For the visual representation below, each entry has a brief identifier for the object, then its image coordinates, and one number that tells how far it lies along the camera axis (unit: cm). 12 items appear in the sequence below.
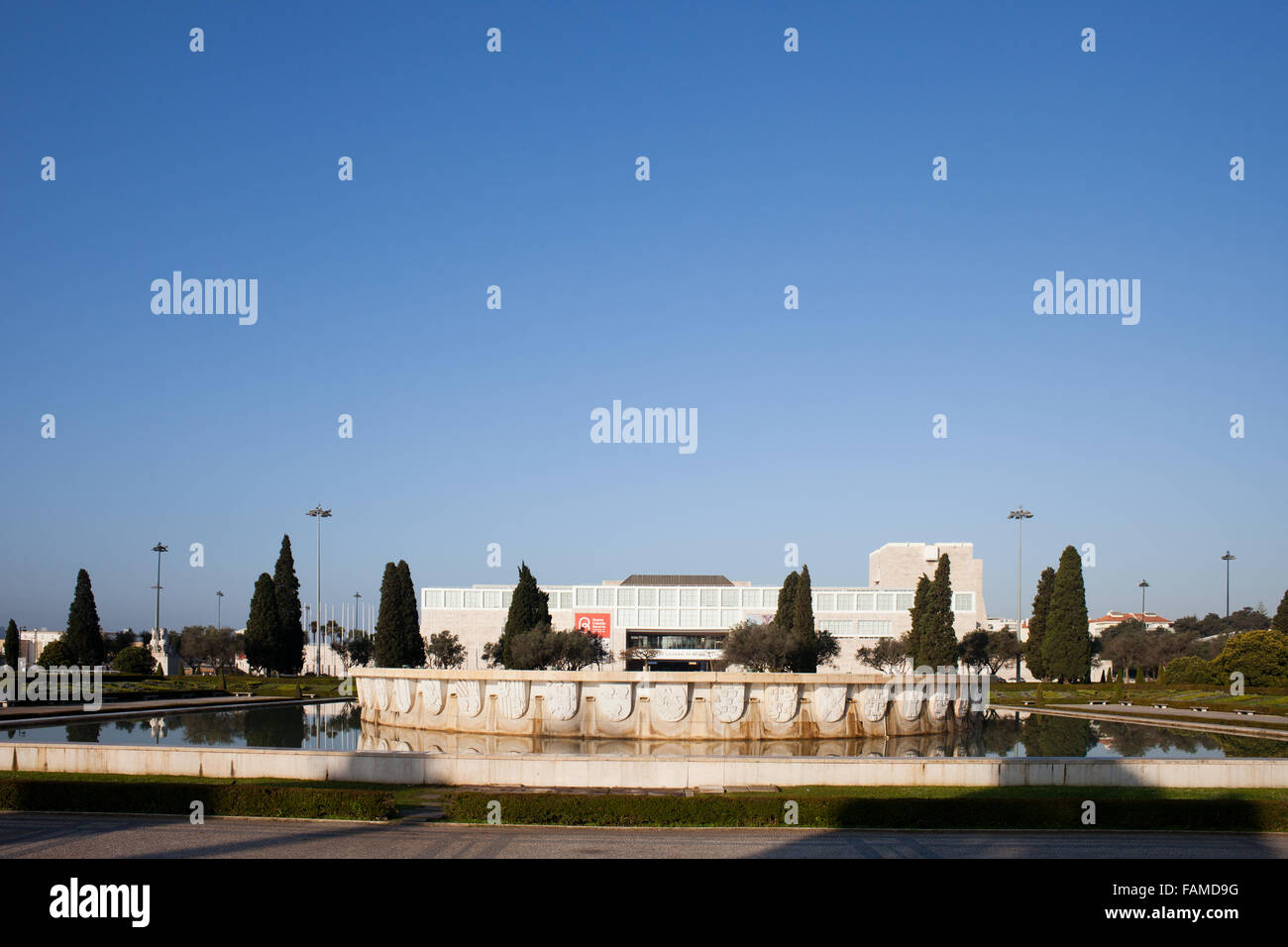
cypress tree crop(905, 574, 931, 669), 7019
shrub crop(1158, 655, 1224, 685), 6188
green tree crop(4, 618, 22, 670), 7769
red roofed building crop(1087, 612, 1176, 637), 15650
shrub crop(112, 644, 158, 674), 6688
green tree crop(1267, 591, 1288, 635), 7194
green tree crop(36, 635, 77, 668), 6406
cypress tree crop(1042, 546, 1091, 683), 6888
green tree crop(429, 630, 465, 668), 8131
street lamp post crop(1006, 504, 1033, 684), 6856
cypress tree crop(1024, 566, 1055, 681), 7300
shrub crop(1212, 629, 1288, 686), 5634
